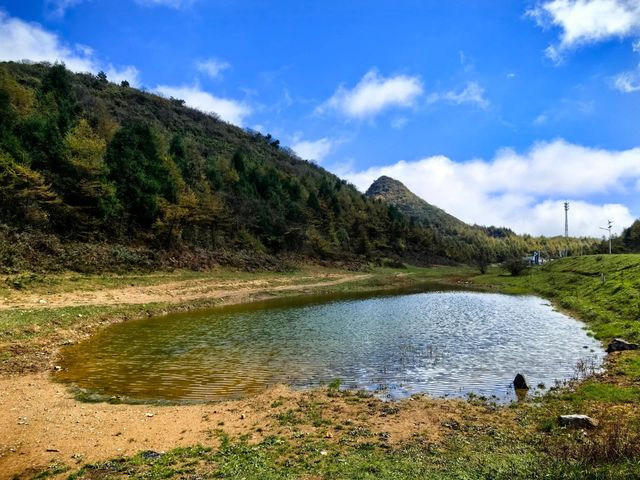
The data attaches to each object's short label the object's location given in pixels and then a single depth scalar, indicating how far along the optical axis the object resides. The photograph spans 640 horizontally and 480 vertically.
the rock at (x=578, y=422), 10.80
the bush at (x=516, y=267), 87.31
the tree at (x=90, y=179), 51.18
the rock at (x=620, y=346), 19.92
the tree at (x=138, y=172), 58.91
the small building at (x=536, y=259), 133.80
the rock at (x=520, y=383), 15.45
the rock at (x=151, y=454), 10.01
